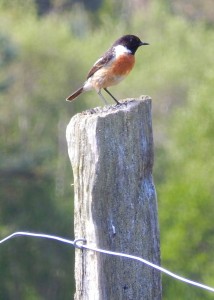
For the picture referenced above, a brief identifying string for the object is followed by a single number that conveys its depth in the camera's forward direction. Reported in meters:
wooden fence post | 7.79
